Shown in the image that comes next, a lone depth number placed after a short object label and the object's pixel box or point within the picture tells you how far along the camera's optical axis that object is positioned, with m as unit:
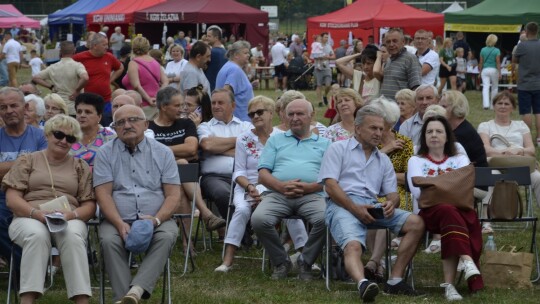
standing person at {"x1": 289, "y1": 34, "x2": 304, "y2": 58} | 30.62
